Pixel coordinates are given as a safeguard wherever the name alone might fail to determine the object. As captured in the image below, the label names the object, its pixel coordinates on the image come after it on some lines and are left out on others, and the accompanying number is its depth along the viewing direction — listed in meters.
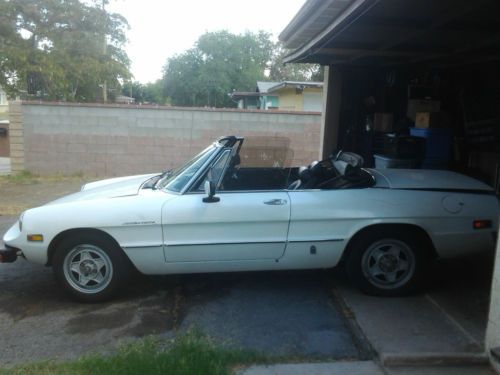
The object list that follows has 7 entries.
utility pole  25.43
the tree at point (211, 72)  47.25
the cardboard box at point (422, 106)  8.16
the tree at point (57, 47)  20.45
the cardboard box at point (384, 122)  8.65
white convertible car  4.36
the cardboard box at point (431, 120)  7.82
